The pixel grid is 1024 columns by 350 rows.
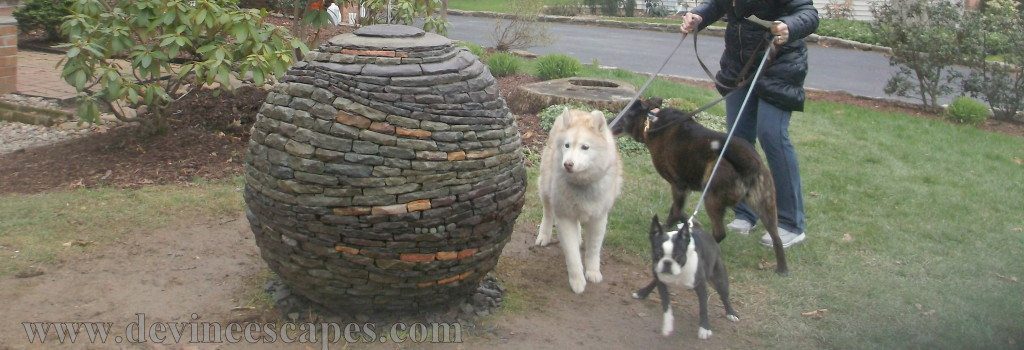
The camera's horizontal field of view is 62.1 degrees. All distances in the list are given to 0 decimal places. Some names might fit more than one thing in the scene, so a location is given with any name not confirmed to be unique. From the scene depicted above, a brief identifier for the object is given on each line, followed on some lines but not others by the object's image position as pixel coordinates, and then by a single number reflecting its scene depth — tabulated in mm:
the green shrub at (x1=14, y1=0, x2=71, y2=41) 12517
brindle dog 5645
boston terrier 4375
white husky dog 4938
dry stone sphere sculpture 4012
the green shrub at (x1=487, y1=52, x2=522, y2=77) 11883
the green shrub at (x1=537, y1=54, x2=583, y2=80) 11727
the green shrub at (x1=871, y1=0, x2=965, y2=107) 11695
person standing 5840
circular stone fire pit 9320
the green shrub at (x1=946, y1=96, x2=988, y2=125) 11141
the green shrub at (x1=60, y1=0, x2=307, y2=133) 6652
